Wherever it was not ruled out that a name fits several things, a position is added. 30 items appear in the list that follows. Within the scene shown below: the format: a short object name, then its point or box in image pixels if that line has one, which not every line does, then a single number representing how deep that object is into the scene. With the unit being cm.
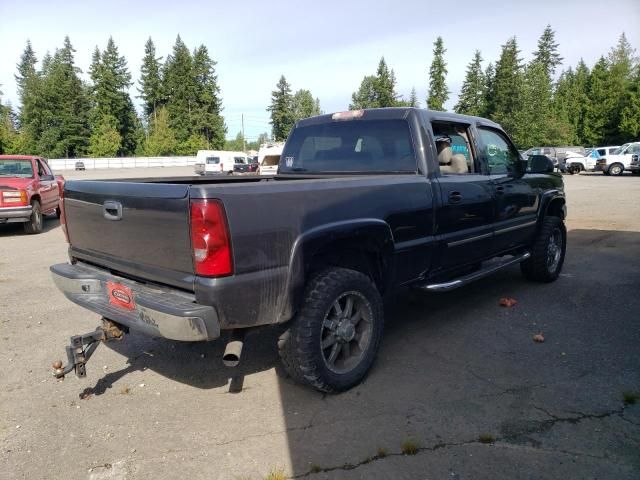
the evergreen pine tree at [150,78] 7750
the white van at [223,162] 4111
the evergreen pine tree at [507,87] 6041
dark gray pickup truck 270
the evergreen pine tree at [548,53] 8300
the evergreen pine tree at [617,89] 5250
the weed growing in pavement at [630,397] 324
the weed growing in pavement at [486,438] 282
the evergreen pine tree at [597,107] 5431
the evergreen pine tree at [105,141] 6831
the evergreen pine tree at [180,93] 7538
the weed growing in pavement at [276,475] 253
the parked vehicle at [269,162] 2305
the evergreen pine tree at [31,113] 6862
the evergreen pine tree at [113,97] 7156
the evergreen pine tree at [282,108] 9275
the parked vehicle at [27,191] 1014
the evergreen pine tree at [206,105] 7600
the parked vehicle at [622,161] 2973
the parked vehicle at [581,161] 3250
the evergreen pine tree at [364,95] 9511
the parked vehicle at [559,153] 3515
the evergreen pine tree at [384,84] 8344
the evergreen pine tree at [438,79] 7450
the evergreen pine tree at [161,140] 7006
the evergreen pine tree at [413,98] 9773
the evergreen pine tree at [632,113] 4919
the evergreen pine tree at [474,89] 6969
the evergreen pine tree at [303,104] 9706
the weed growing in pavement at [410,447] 272
